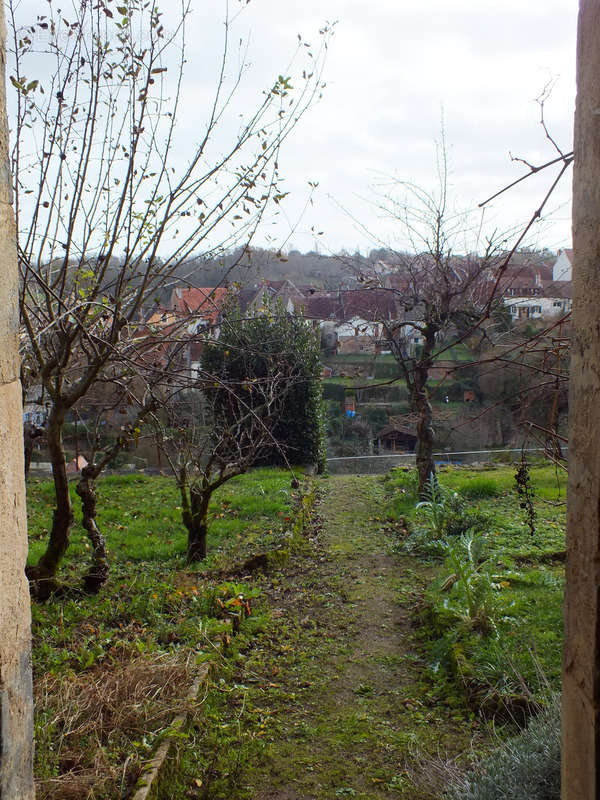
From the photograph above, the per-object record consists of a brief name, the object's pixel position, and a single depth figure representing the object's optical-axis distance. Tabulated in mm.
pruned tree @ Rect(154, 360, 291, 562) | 6383
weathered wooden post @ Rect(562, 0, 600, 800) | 1283
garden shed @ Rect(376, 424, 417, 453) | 18422
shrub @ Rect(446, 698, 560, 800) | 2451
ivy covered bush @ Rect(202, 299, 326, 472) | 12344
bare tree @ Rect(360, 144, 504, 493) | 7625
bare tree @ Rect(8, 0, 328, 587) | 3631
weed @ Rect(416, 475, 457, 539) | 7160
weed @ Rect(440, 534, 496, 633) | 4477
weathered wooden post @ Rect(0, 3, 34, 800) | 1449
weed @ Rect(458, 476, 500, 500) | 9258
